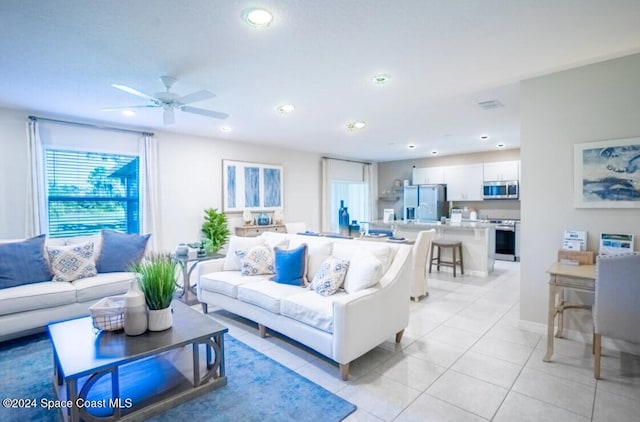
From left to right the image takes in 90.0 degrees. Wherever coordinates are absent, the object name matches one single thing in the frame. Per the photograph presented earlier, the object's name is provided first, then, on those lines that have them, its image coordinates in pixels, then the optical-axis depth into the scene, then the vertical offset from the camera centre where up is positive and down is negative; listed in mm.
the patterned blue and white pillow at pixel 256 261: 3662 -663
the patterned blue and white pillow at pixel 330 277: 2902 -685
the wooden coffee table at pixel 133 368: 1838 -1131
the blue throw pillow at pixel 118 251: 3885 -574
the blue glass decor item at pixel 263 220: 6504 -331
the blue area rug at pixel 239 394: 2021 -1330
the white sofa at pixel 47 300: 2980 -950
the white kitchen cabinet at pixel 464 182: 7781 +512
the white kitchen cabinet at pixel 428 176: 8406 +723
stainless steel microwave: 7262 +289
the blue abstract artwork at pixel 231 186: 6211 +351
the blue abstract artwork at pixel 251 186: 6477 +357
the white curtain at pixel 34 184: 4133 +280
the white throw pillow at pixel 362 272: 2705 -597
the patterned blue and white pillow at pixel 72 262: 3498 -633
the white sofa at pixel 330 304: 2403 -889
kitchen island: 5578 -658
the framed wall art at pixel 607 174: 2705 +241
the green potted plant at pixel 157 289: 2234 -597
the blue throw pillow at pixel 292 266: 3299 -656
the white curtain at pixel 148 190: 5086 +234
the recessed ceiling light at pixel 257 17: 2029 +1222
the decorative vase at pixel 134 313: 2170 -741
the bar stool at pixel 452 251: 5625 -887
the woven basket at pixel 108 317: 2223 -780
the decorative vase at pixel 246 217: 6330 -258
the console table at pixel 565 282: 2473 -638
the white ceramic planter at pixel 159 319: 2248 -813
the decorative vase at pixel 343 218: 7112 -334
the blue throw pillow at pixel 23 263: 3230 -600
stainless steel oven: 7086 -864
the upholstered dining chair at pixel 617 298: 2160 -671
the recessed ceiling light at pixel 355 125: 4797 +1177
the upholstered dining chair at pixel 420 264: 4164 -810
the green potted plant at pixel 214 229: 5723 -446
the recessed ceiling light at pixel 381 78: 3064 +1224
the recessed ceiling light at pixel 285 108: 4078 +1242
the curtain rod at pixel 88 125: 4266 +1163
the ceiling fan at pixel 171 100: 2915 +999
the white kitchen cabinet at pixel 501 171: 7258 +726
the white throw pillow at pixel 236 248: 3961 -546
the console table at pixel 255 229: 6176 -509
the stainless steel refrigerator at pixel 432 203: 8156 -12
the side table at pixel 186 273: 4328 -951
